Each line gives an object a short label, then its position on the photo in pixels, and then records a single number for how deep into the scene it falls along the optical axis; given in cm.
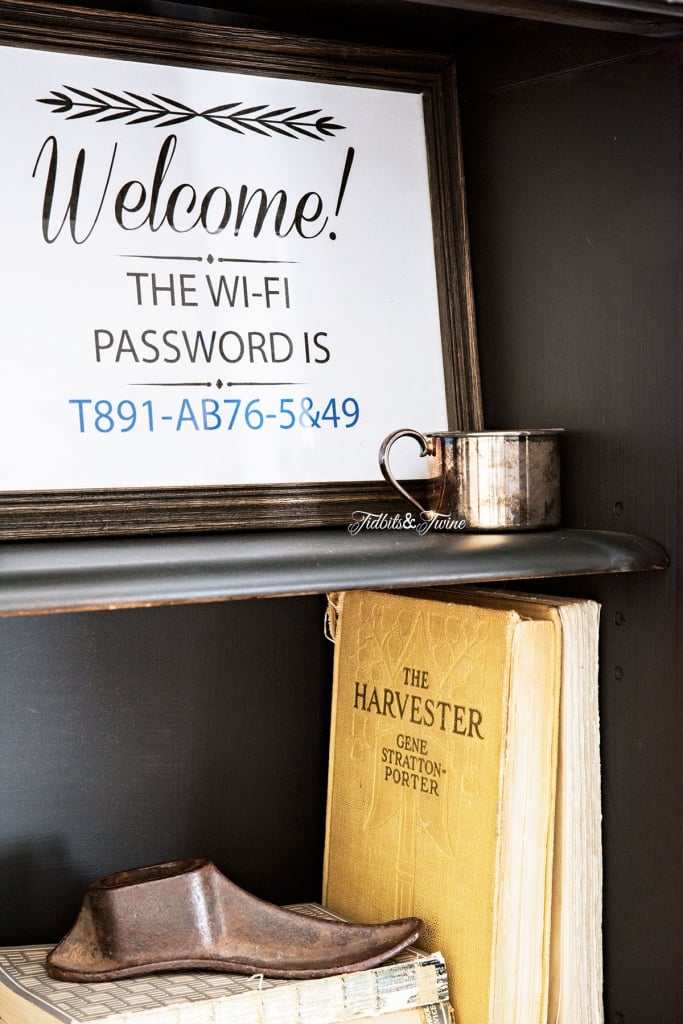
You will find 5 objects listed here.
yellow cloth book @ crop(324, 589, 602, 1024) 98
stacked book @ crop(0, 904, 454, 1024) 88
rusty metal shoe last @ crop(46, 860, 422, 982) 95
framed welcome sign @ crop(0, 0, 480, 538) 96
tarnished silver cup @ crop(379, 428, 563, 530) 98
